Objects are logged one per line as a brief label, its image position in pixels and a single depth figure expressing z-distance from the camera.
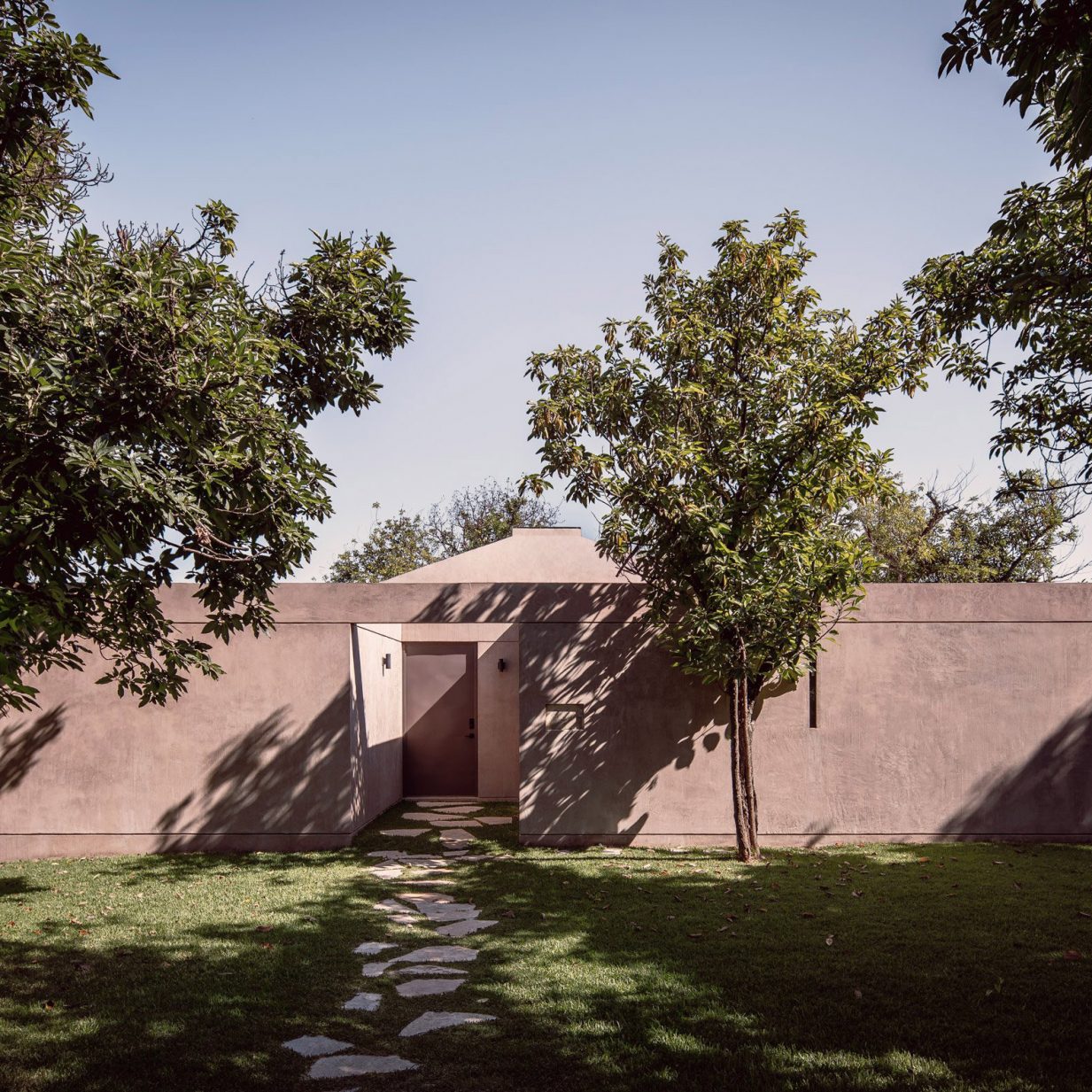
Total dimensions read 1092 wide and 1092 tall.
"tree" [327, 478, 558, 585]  35.03
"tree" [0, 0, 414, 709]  4.38
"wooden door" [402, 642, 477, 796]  15.07
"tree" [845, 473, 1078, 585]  26.36
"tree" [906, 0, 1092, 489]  3.67
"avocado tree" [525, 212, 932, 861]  8.24
